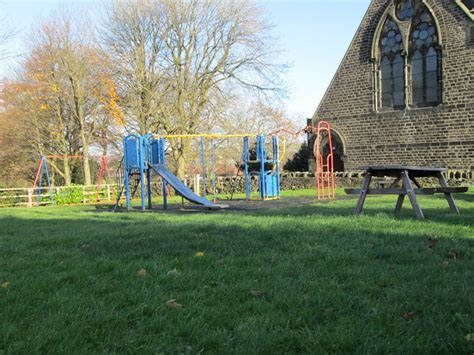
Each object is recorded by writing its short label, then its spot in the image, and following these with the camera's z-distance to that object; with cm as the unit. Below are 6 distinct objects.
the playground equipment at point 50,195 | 2217
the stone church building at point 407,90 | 2138
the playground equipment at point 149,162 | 1402
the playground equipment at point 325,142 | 2597
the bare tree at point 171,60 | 2959
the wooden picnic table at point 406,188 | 819
